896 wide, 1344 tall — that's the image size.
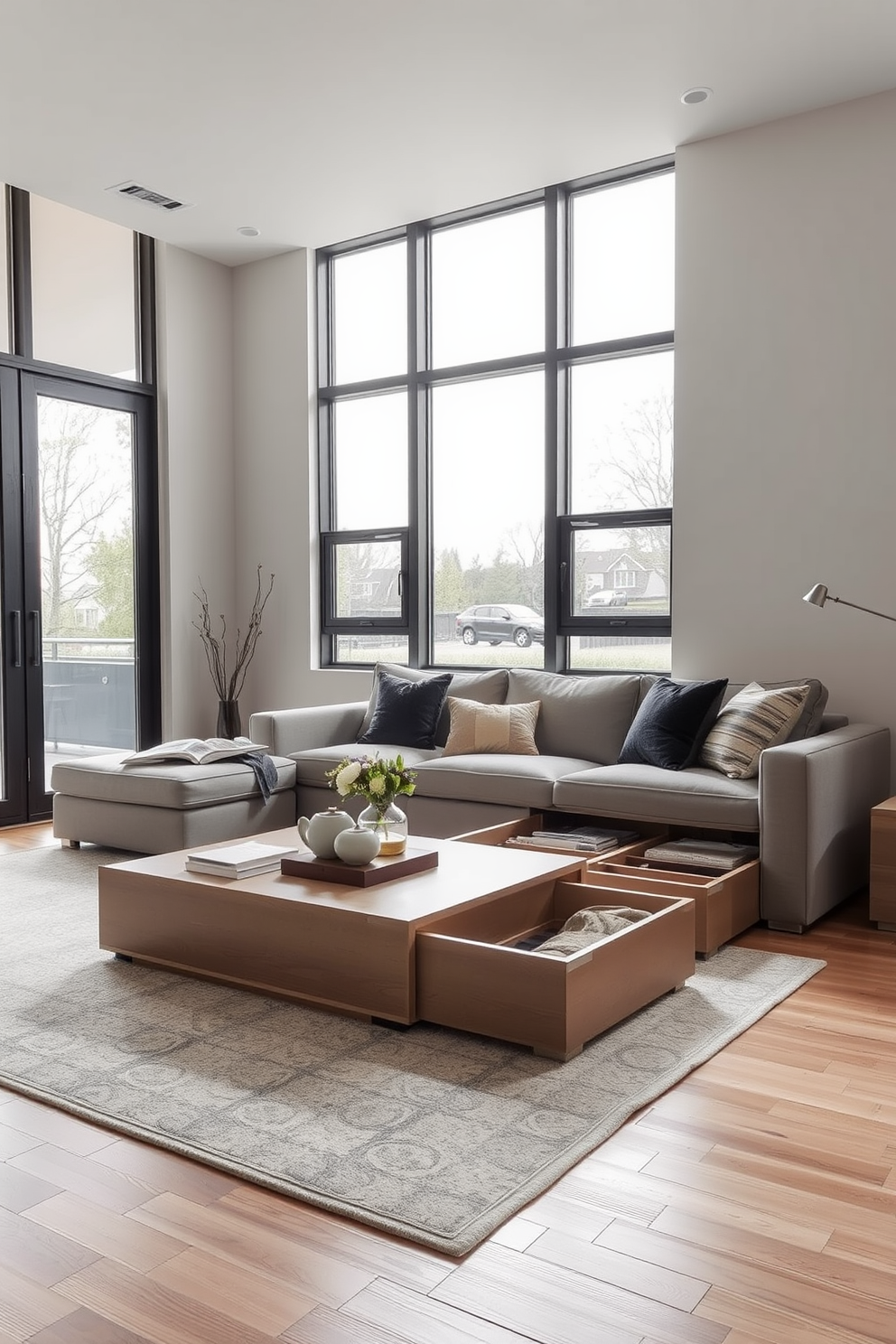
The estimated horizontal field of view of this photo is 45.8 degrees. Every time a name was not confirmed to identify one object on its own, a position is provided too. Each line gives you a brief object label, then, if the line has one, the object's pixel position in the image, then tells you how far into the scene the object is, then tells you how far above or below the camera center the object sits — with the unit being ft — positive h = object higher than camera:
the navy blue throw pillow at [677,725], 13.71 -1.40
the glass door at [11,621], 18.22 +0.01
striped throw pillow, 12.98 -1.38
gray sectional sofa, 11.58 -2.04
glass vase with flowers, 9.91 -1.59
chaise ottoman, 14.61 -2.62
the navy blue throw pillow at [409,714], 16.72 -1.48
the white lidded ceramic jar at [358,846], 9.75 -2.07
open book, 15.51 -1.92
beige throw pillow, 15.78 -1.64
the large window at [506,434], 17.35 +3.34
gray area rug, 6.30 -3.33
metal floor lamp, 13.08 +0.28
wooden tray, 9.62 -2.30
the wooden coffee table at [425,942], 8.13 -2.74
